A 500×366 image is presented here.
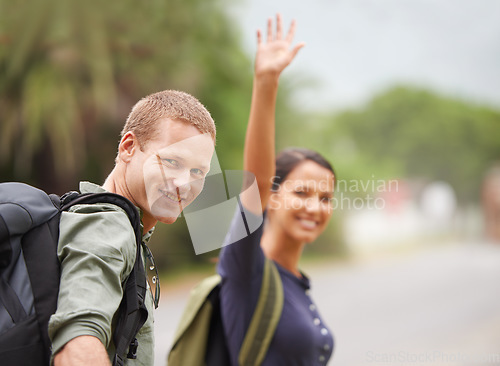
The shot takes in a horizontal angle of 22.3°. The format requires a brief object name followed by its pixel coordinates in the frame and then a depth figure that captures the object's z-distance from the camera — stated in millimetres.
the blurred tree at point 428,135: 53982
